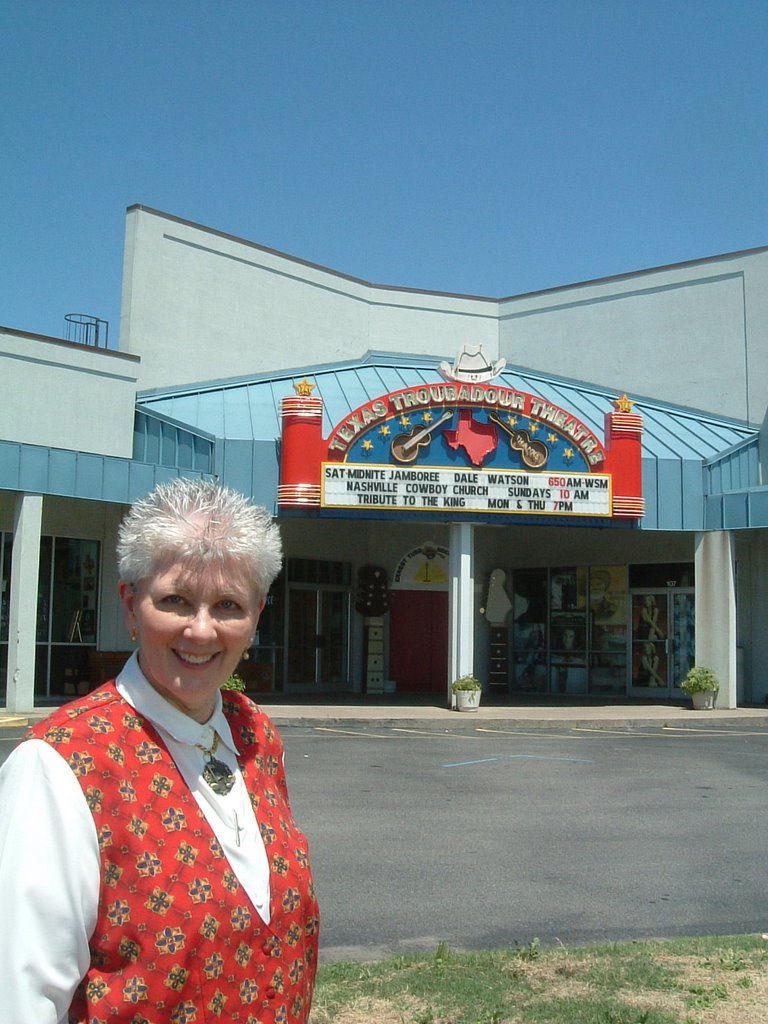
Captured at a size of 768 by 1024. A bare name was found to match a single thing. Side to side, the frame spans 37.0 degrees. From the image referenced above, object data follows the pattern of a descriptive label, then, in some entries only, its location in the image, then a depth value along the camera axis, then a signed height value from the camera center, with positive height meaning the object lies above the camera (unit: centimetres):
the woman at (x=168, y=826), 237 -45
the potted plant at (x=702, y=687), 2400 -116
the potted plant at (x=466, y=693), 2294 -130
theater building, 2286 +325
